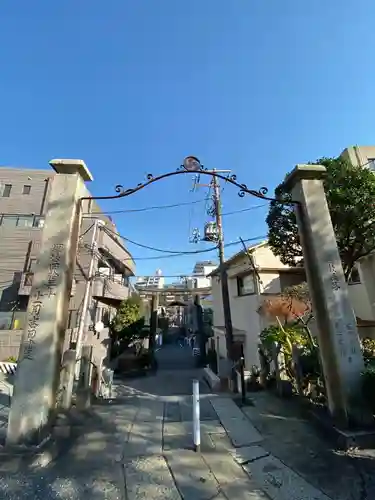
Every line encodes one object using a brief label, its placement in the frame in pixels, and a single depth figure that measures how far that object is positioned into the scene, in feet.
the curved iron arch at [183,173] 16.32
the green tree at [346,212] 30.37
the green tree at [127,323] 65.36
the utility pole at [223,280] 36.38
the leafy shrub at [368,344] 28.99
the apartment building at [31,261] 53.98
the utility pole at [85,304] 36.67
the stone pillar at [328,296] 12.77
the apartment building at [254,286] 43.65
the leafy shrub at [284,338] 22.82
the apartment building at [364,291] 40.29
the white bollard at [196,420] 11.60
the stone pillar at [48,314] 11.47
